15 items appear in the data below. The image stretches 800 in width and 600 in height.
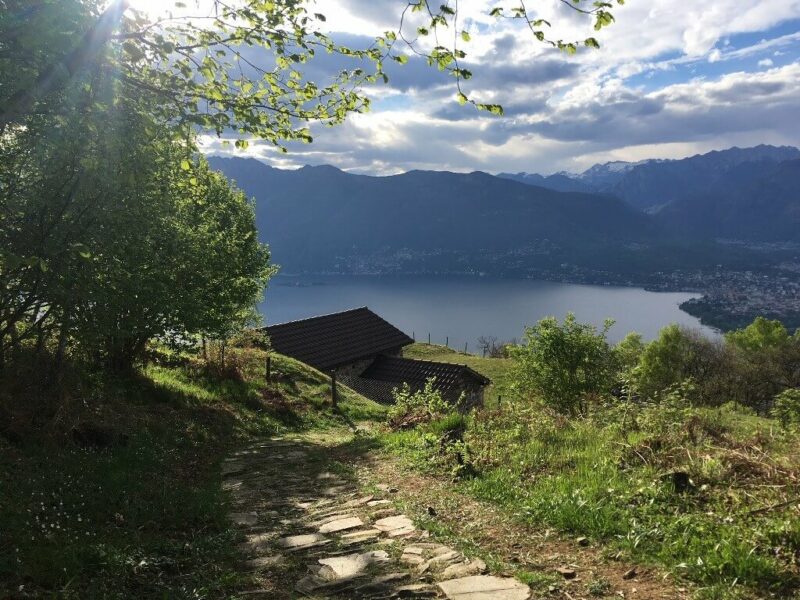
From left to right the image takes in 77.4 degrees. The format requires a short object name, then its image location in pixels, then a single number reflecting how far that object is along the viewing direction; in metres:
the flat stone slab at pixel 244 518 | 6.78
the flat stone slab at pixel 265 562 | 5.16
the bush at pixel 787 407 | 10.40
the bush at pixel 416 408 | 13.30
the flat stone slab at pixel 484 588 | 4.20
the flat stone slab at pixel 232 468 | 9.92
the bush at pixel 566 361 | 20.44
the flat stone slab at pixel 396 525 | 6.00
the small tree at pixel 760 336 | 62.50
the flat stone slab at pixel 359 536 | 5.74
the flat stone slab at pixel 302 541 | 5.73
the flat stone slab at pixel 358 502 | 7.45
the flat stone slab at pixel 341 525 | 6.27
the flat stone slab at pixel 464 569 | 4.66
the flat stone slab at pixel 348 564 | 4.84
